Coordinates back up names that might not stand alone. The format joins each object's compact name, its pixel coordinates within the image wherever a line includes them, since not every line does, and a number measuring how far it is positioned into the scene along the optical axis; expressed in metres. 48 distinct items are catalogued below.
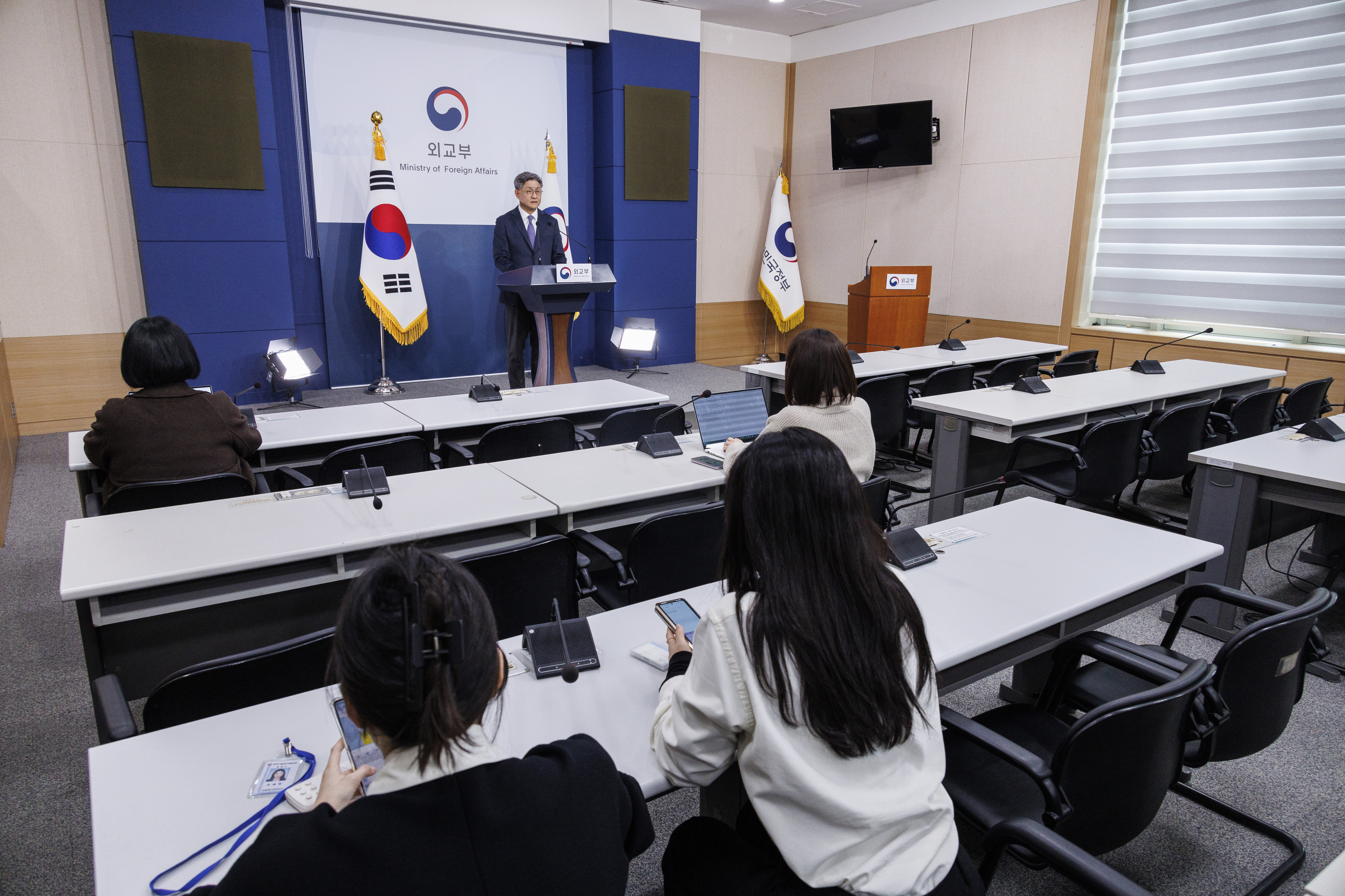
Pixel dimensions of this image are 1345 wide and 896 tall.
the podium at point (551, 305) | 5.47
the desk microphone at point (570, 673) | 1.52
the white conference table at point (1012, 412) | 3.89
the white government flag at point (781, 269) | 9.04
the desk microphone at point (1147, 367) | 5.05
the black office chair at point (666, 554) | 2.39
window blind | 5.68
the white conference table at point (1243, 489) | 2.91
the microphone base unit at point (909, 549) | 2.06
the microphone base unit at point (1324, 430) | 3.38
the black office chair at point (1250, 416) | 4.16
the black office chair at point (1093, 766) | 1.40
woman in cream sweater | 2.63
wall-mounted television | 7.84
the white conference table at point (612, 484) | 2.64
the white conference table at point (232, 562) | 2.03
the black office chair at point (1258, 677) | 1.64
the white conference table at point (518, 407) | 3.69
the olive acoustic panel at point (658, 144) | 7.93
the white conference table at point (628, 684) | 1.19
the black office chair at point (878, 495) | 2.71
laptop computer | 3.14
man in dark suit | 6.23
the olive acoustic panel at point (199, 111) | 5.67
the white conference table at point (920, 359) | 5.12
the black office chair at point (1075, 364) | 5.65
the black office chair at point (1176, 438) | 3.92
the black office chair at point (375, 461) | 3.16
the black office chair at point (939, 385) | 4.93
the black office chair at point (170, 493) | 2.61
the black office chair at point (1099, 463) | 3.71
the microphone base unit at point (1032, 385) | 4.35
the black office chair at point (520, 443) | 3.48
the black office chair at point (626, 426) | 3.74
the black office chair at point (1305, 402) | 4.46
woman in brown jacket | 2.63
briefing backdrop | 6.73
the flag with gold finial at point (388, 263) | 6.68
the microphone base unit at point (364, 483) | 2.58
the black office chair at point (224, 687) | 1.49
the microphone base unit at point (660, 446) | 3.13
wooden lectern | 7.35
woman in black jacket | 0.84
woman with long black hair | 1.12
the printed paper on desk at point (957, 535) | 2.25
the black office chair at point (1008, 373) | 5.39
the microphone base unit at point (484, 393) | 4.05
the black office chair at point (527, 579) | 2.11
